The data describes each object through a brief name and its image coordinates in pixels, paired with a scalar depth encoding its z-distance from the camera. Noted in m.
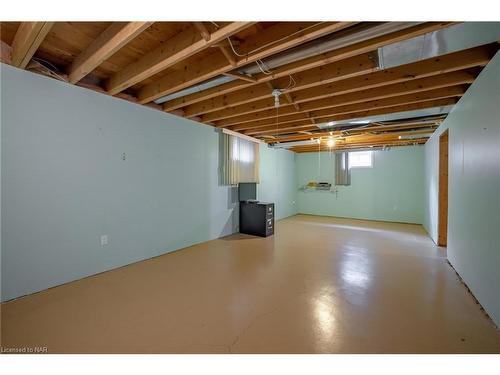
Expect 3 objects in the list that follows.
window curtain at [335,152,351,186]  7.13
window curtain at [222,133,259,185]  4.68
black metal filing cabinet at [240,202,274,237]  4.71
